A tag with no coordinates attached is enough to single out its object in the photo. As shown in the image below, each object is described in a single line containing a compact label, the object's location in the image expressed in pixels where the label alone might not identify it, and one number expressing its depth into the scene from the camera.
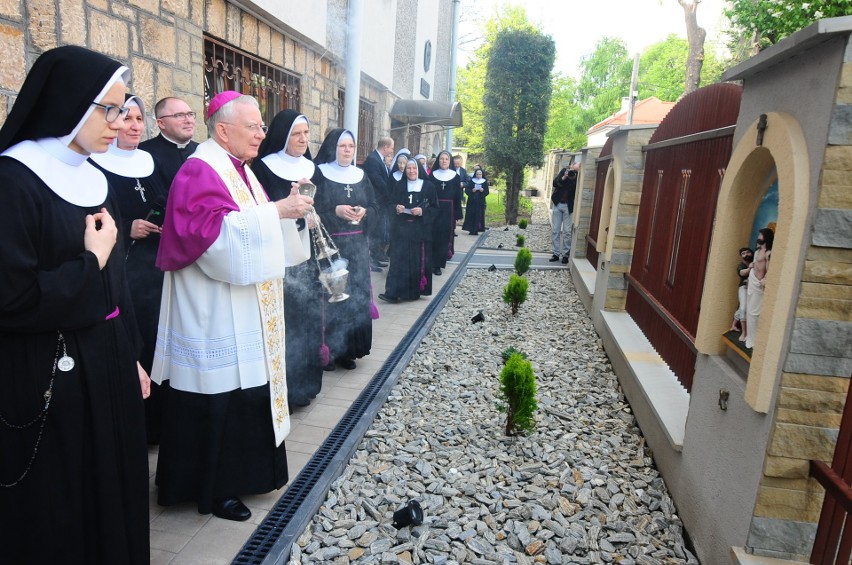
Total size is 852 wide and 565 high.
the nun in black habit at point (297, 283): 3.93
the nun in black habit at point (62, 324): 1.79
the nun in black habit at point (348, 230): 5.00
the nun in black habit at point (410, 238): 7.92
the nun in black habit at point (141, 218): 3.38
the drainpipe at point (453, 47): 19.59
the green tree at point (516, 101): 19.09
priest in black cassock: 3.71
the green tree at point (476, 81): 27.88
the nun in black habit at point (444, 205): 10.11
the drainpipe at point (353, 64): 8.51
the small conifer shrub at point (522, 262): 8.62
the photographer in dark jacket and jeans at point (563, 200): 11.67
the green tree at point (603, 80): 55.03
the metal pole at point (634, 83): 17.00
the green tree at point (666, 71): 56.50
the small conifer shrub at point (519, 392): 3.97
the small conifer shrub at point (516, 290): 7.22
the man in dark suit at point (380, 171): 8.13
